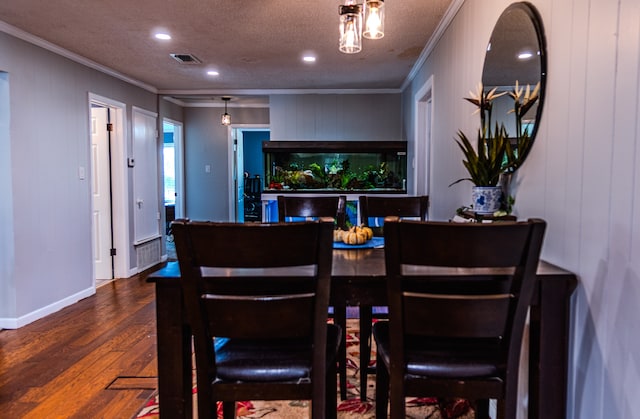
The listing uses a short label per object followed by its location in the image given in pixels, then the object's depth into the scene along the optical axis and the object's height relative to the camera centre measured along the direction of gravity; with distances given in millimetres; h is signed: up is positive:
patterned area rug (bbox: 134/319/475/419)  1993 -1085
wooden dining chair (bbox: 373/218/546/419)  1032 -314
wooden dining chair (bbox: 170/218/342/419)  1058 -320
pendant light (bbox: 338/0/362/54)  1790 +676
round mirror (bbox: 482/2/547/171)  1655 +474
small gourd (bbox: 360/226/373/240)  1794 -204
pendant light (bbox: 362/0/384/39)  1771 +704
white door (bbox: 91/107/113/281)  4742 +65
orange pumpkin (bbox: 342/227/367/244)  1741 -219
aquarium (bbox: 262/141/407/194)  5340 +222
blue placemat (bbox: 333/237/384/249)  1698 -249
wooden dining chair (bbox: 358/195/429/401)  2551 -139
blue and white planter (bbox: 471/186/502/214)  1841 -64
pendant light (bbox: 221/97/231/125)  6182 +935
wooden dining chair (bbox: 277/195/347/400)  2551 -136
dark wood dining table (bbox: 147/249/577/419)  1252 -433
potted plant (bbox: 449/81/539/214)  1777 +111
